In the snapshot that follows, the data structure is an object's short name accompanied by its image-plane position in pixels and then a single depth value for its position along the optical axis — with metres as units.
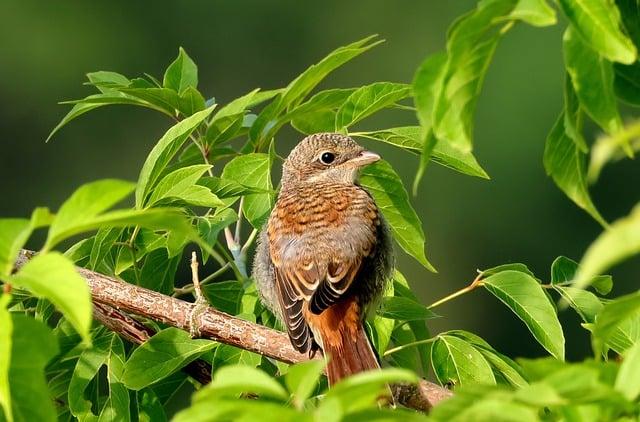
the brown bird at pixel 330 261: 7.74
